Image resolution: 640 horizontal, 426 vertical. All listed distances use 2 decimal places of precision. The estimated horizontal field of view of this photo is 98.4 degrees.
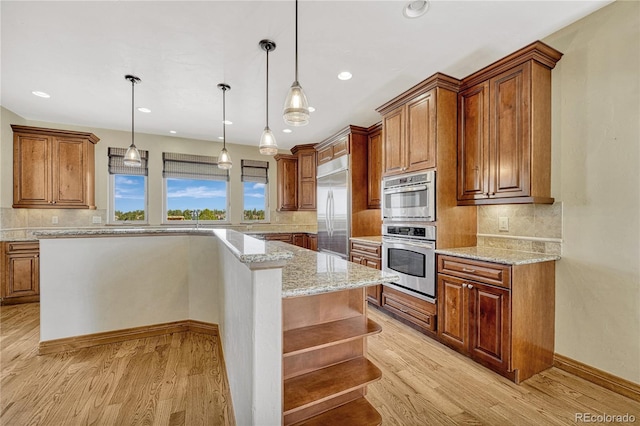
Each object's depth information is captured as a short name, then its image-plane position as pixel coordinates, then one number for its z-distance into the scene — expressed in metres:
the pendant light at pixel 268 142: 2.35
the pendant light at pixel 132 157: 3.12
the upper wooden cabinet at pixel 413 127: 2.75
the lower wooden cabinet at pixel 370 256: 3.48
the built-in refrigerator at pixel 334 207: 4.16
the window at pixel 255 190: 5.62
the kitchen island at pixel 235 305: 1.10
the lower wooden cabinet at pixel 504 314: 2.06
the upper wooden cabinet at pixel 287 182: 5.69
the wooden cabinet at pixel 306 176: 5.51
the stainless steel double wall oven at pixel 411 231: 2.75
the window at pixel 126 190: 4.68
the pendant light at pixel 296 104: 1.76
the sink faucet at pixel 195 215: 5.20
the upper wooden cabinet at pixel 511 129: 2.24
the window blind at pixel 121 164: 4.64
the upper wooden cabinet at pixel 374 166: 4.02
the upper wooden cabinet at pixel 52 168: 3.93
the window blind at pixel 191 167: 5.02
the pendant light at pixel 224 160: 3.26
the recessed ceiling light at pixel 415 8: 1.85
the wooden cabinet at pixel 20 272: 3.70
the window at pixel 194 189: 5.06
